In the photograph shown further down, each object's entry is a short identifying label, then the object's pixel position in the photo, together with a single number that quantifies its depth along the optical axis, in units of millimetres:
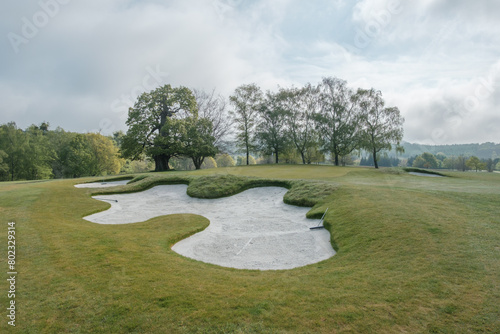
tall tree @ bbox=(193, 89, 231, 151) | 50188
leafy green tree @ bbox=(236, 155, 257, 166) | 116938
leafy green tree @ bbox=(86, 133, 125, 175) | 57188
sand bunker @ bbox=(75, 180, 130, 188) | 22822
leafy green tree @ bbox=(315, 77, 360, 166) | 42406
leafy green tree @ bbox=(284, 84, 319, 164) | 46156
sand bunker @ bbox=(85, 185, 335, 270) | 7988
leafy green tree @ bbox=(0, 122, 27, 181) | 48406
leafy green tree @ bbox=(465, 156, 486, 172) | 71312
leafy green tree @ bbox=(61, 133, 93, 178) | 53250
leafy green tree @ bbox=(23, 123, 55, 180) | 49562
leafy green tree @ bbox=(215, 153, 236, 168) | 99062
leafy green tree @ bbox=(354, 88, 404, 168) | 38969
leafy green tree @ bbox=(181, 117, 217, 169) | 38156
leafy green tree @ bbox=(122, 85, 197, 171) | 36156
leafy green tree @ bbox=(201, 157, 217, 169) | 89938
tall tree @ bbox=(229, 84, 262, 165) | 48500
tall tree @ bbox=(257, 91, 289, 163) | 47062
